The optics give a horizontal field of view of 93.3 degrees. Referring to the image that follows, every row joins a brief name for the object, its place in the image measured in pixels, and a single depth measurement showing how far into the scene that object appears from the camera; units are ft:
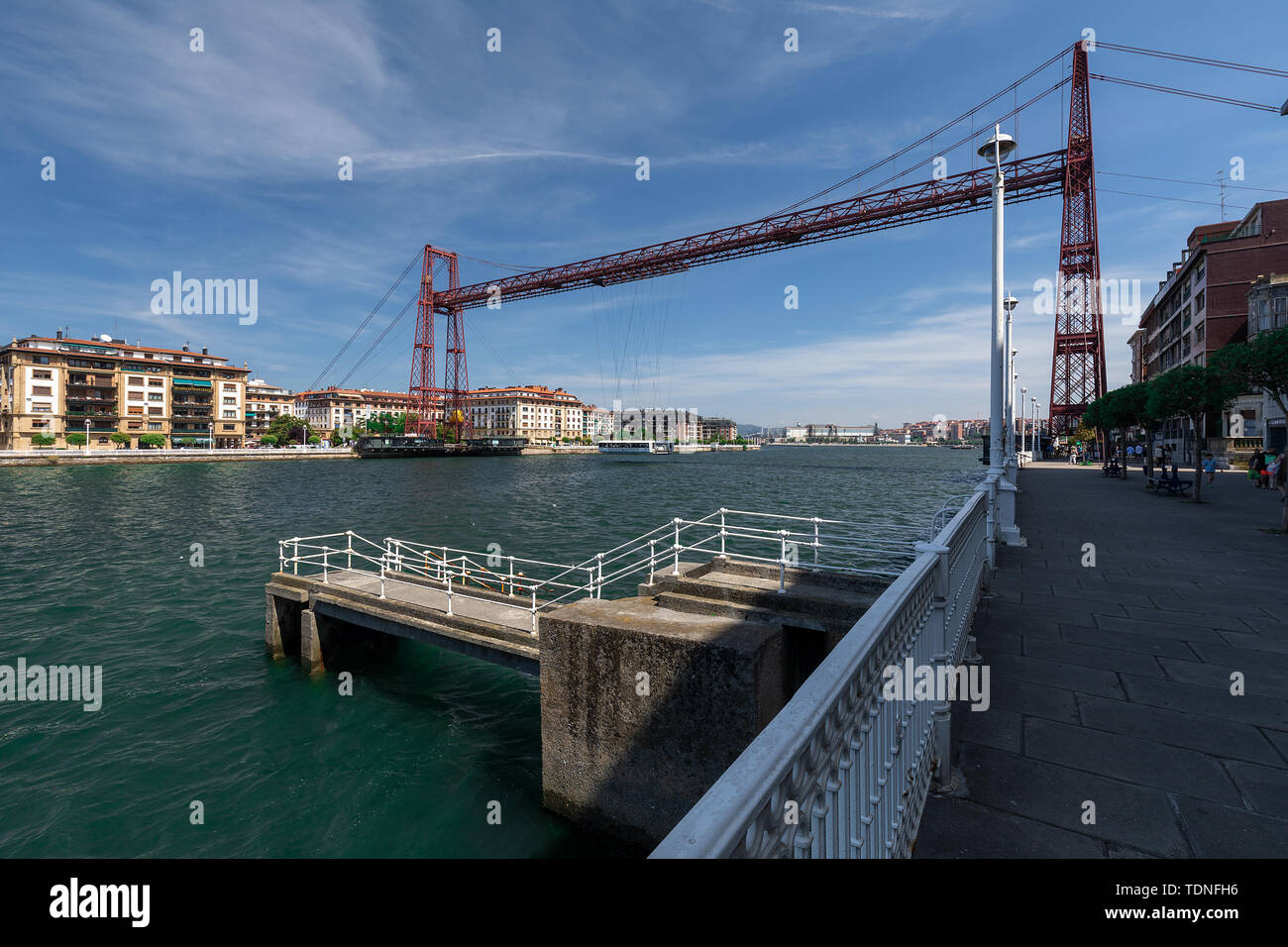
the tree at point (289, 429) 357.41
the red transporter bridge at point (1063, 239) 183.11
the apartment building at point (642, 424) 613.93
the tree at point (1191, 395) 58.75
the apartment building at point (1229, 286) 151.64
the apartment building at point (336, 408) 522.47
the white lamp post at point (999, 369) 34.24
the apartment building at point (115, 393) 266.77
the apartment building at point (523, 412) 538.88
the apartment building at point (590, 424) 624.59
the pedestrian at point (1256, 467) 81.73
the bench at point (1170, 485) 63.82
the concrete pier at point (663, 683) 16.93
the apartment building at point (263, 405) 414.99
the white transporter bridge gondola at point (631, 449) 380.17
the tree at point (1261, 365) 41.16
